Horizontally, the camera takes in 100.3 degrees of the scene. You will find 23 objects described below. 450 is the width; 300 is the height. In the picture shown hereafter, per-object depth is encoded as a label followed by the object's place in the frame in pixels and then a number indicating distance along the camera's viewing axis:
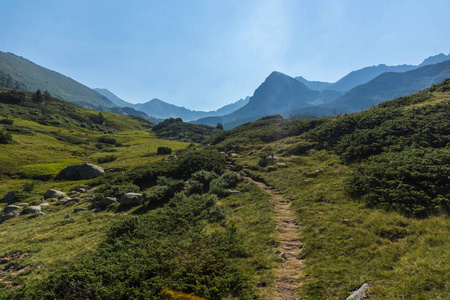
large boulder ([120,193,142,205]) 19.30
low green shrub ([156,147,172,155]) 55.47
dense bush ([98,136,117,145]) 83.43
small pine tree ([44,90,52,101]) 141.38
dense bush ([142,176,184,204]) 18.89
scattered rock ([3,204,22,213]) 22.42
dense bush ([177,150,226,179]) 26.19
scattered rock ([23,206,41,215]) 20.89
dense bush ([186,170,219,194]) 20.67
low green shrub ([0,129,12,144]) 53.59
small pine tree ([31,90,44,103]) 128.86
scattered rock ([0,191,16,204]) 26.01
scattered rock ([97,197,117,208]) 20.12
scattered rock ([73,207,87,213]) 19.73
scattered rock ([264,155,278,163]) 27.84
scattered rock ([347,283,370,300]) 5.93
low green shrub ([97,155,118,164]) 48.24
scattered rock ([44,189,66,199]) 26.03
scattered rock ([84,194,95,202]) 22.29
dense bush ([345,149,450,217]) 9.84
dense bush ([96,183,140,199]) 21.71
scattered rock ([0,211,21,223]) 20.48
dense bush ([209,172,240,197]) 19.30
